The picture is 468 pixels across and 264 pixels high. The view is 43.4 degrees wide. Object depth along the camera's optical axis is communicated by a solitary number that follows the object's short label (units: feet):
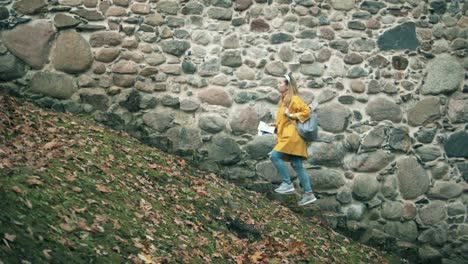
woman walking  24.17
